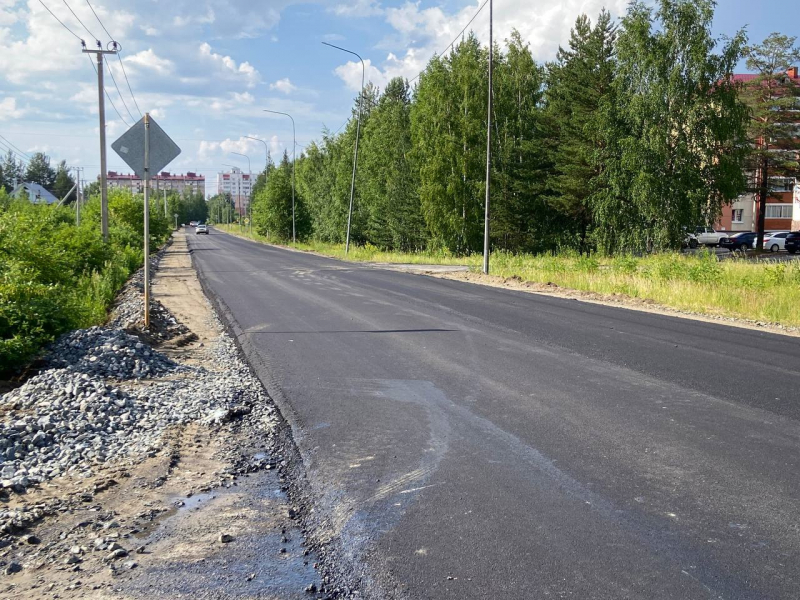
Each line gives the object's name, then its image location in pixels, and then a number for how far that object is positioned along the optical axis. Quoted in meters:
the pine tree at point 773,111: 47.56
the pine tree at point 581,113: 40.28
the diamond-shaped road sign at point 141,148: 11.88
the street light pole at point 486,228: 26.75
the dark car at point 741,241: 56.03
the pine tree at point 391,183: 49.31
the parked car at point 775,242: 53.06
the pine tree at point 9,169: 124.06
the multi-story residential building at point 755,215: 74.34
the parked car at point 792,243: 50.72
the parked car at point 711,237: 59.29
